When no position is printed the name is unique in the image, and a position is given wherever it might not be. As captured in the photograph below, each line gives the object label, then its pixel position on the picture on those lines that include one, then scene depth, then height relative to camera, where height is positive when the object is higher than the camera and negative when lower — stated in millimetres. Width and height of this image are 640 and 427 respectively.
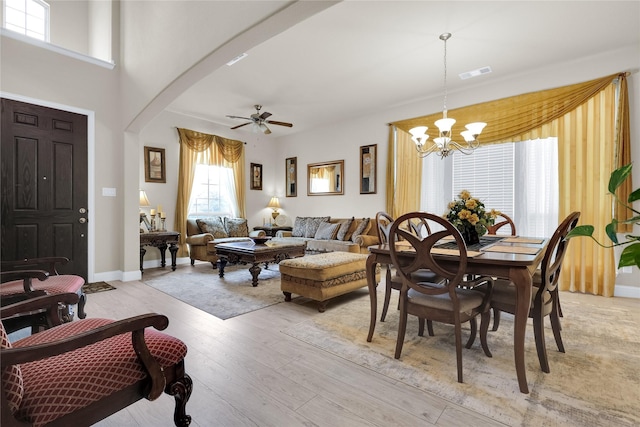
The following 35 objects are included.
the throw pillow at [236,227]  6062 -305
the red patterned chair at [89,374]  879 -554
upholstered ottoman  3027 -684
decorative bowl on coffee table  4434 -416
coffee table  3955 -572
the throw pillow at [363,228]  5379 -288
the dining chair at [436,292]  1795 -539
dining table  1687 -333
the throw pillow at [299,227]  6297 -315
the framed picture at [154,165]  5383 +865
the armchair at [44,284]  2084 -553
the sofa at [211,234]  5168 -417
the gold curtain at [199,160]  5727 +1089
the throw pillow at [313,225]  6089 -267
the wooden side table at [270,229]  6674 -384
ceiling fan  4828 +1507
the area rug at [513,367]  1539 -1009
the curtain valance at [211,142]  5816 +1436
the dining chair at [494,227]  3590 -185
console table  4758 -489
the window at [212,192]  6117 +422
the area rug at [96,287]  3691 -965
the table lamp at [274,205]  7255 +175
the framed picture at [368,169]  5711 +845
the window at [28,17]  3959 +2672
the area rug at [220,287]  3160 -980
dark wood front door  3453 +347
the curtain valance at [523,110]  3680 +1411
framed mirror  6285 +747
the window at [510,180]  4012 +477
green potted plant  743 -54
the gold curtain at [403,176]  5109 +642
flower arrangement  2344 -38
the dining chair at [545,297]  1854 -567
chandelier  3096 +876
